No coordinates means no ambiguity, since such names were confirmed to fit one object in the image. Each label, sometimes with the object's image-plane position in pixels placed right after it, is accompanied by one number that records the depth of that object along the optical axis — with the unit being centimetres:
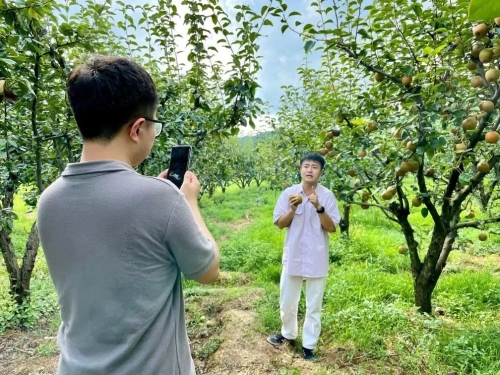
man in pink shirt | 282
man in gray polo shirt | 82
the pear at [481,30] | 178
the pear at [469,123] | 188
